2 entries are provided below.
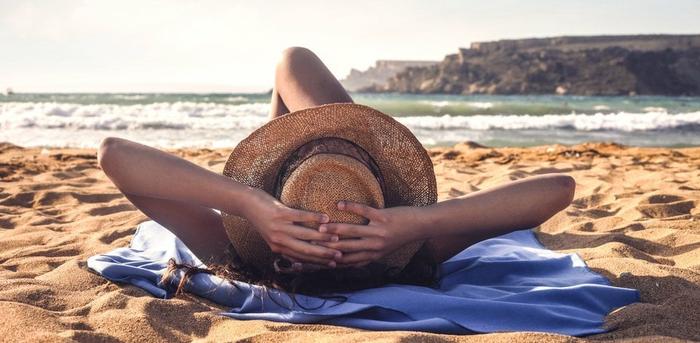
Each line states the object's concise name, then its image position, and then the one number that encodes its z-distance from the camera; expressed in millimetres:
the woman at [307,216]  2055
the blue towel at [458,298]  2086
